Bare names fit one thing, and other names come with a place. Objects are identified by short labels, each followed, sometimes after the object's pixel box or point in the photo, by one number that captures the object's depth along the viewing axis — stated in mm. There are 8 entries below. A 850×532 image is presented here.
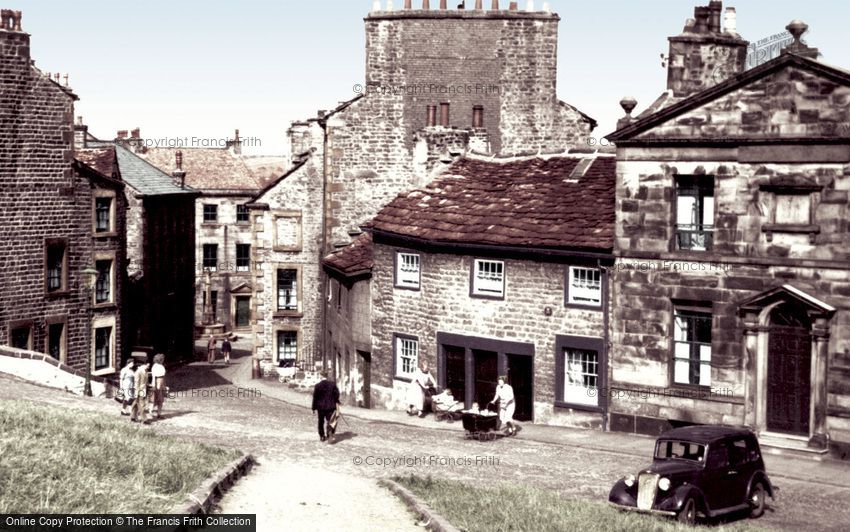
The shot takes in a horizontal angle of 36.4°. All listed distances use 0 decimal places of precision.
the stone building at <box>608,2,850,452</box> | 28469
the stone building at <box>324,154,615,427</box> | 32688
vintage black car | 21109
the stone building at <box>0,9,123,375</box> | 42625
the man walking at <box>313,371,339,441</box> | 28828
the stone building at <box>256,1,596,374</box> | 50469
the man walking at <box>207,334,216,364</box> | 66250
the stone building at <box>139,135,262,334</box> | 82938
